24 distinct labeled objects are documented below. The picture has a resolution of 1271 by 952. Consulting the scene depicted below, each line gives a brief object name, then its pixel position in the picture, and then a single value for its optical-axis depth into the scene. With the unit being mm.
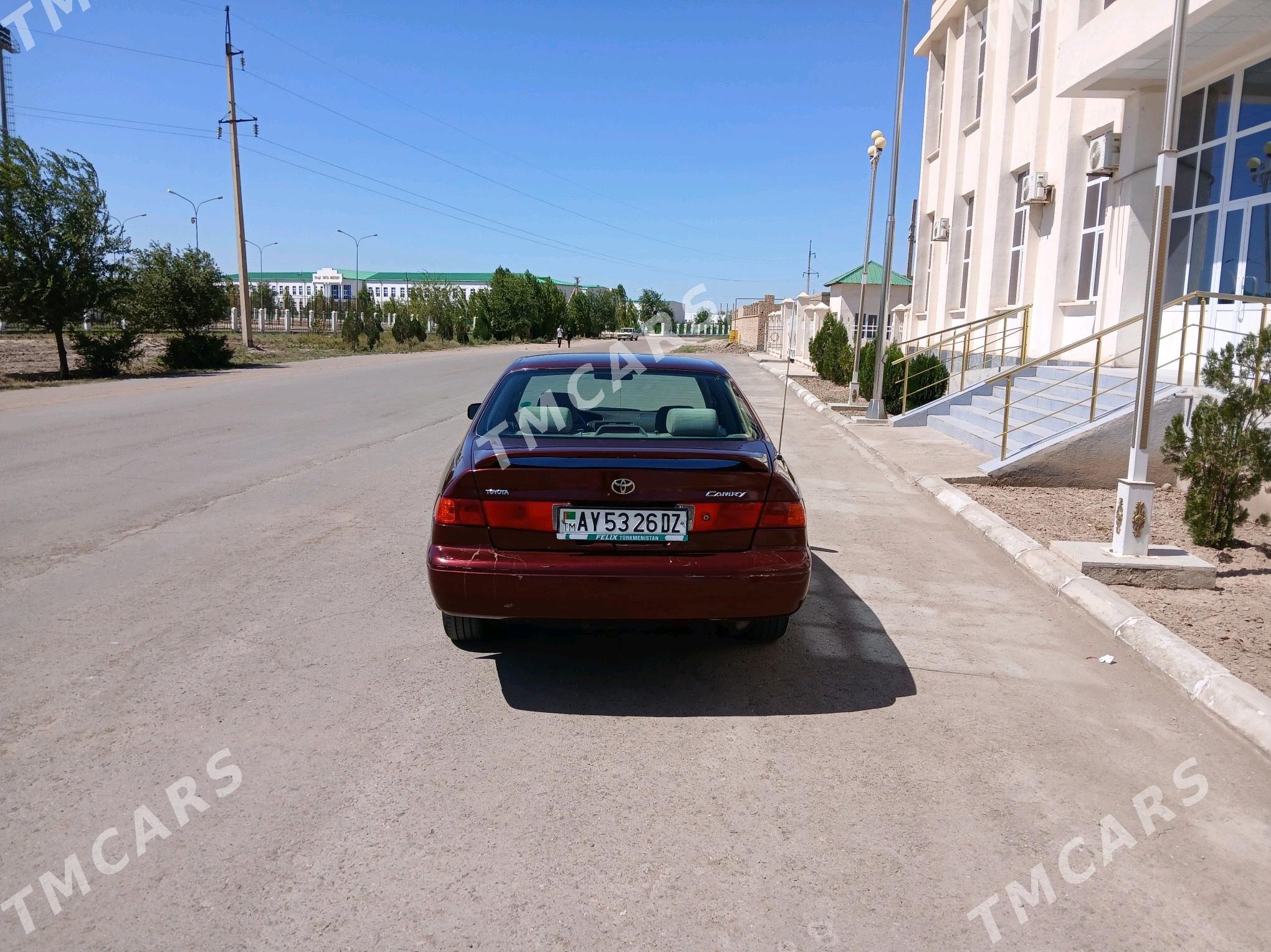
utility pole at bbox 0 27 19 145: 62906
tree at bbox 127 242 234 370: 32281
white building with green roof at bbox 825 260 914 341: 39719
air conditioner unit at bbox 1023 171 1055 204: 17047
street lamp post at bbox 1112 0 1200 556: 6297
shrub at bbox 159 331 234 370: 32250
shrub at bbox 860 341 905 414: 18938
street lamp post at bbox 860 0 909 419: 16969
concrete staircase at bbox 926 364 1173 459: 11773
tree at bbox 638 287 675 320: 147150
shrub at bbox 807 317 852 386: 27250
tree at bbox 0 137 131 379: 25641
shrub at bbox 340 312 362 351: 52406
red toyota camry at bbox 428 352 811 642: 4109
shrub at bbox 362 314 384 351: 53406
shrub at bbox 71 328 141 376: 27750
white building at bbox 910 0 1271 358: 11992
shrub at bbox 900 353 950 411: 18484
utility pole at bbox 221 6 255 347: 40031
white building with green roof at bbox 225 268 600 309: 159500
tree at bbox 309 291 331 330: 99181
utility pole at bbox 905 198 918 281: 35131
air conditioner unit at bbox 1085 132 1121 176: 14703
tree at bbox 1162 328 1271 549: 7027
